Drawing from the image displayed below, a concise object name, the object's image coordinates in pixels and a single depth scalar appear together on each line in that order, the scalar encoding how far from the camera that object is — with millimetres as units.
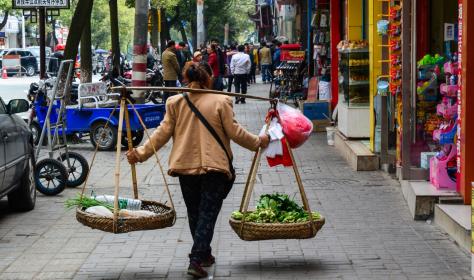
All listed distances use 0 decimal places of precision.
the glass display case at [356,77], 15039
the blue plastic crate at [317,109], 19734
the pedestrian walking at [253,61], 43547
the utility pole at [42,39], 19828
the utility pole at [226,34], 64625
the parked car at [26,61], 61625
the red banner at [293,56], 25953
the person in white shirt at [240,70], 29406
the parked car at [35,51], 62325
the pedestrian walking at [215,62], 29234
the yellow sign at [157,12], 40875
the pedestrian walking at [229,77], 32375
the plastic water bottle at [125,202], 7844
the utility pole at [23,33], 84525
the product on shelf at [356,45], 15055
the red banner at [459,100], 9273
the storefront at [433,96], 9391
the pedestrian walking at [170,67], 24688
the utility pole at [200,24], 46875
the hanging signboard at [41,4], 18984
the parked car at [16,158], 9953
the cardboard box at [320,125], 19922
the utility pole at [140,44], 19859
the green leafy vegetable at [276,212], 7645
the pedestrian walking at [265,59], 39694
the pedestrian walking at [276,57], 34978
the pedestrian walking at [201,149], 7336
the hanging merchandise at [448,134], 9828
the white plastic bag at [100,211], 7540
